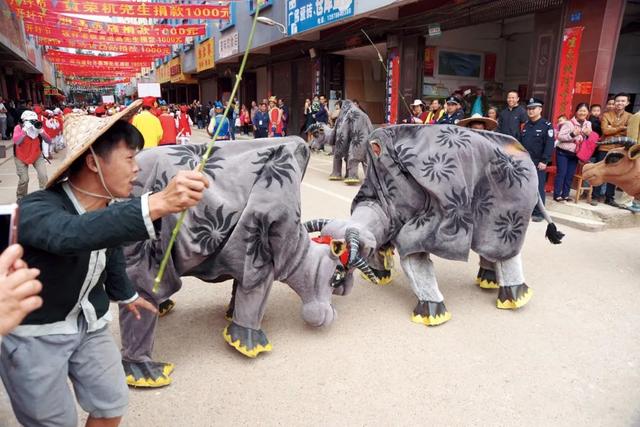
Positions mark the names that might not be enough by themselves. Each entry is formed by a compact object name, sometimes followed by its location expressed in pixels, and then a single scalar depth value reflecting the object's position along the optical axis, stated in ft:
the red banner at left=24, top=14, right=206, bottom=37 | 47.37
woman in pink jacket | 20.62
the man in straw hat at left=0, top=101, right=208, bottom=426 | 4.04
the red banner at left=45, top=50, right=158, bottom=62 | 72.69
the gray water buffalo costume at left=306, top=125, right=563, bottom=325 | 10.49
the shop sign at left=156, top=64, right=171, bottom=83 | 98.36
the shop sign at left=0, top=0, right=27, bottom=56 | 47.55
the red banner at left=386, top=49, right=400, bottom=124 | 34.32
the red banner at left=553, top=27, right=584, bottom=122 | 22.03
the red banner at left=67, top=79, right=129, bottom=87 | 165.07
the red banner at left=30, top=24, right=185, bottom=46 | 47.32
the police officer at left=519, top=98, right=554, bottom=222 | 19.51
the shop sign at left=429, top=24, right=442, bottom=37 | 29.27
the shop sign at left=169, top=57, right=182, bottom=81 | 85.98
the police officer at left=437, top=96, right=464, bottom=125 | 23.39
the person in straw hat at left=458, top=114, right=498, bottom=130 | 12.89
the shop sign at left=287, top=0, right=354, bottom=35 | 33.08
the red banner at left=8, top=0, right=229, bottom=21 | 39.01
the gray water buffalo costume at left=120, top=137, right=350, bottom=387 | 8.07
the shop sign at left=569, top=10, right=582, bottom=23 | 21.71
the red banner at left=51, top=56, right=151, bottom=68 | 78.44
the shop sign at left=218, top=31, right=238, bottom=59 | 54.39
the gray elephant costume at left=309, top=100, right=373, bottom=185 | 26.73
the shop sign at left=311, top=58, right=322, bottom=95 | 44.10
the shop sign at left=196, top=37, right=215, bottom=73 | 63.82
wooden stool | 20.89
